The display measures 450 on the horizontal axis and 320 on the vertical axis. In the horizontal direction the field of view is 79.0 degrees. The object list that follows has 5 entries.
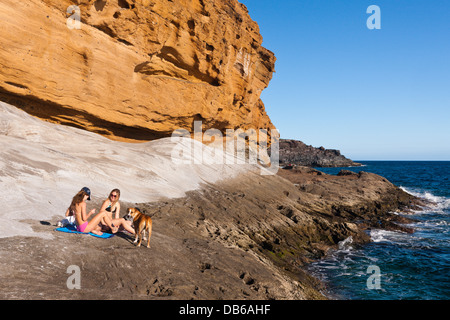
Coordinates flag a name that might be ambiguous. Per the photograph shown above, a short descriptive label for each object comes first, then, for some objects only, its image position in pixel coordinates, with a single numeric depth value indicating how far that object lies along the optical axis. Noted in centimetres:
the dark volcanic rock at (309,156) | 9806
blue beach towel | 729
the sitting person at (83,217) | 743
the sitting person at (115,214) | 787
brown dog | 742
